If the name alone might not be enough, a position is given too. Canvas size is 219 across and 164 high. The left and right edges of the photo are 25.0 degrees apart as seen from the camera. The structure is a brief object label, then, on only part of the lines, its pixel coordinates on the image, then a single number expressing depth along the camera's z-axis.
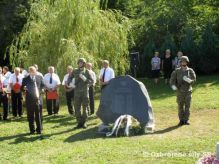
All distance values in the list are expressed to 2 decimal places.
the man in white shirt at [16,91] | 15.71
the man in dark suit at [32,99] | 12.62
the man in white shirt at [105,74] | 15.18
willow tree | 18.66
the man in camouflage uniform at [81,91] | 13.13
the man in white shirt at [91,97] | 15.12
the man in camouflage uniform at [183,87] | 13.04
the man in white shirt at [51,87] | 16.05
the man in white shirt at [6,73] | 16.63
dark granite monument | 12.67
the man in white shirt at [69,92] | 15.40
